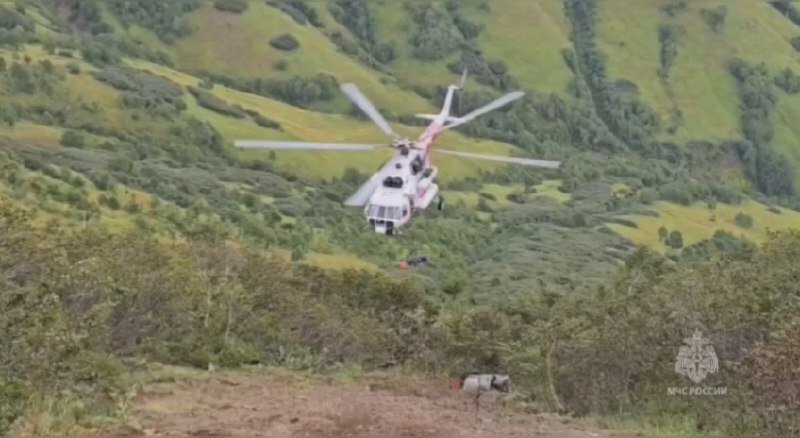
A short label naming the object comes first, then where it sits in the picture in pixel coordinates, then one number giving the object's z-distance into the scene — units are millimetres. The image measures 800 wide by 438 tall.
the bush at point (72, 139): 126688
